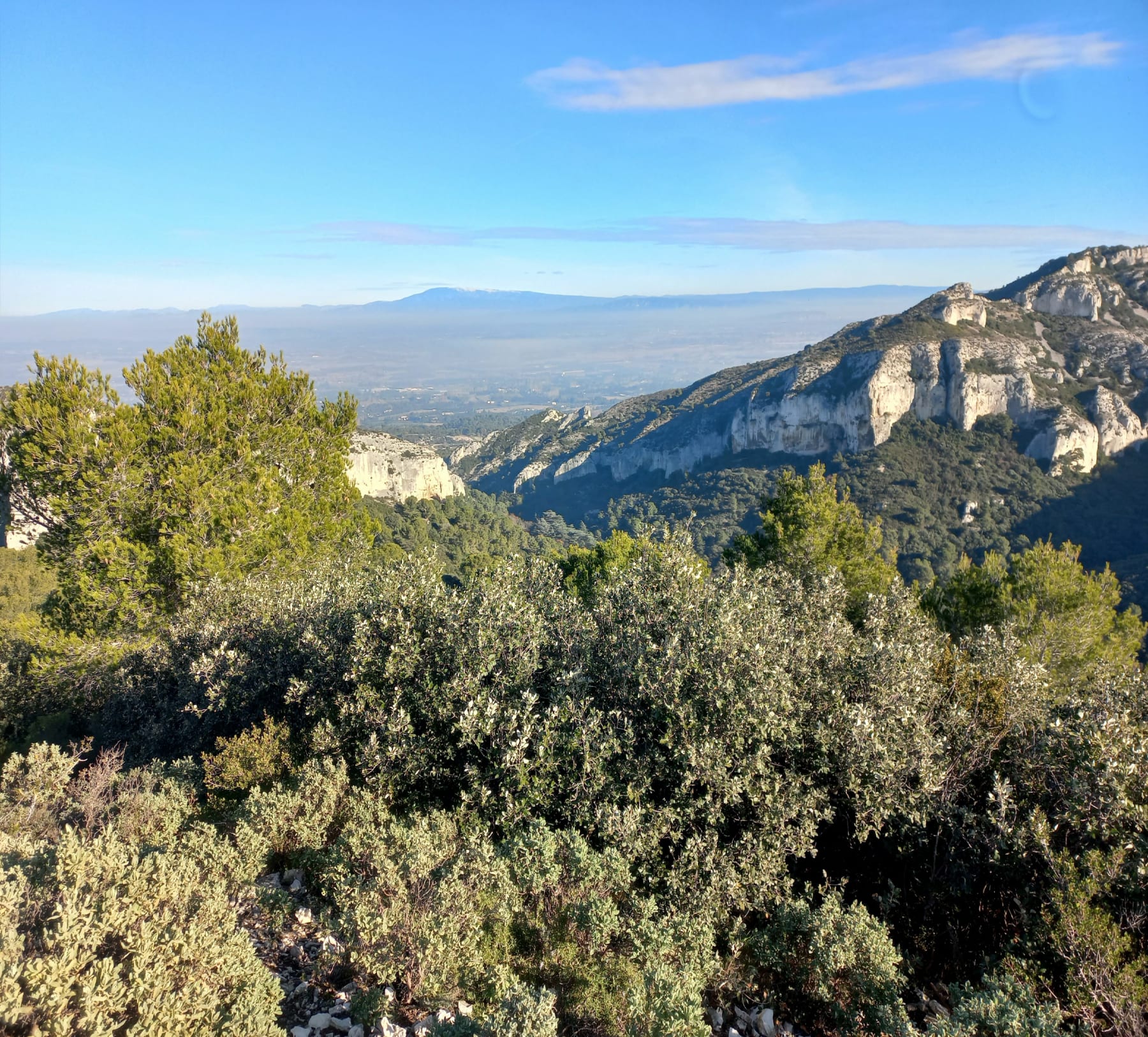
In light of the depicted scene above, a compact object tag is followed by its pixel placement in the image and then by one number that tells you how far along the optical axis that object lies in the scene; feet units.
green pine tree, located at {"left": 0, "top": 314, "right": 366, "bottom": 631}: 44.06
